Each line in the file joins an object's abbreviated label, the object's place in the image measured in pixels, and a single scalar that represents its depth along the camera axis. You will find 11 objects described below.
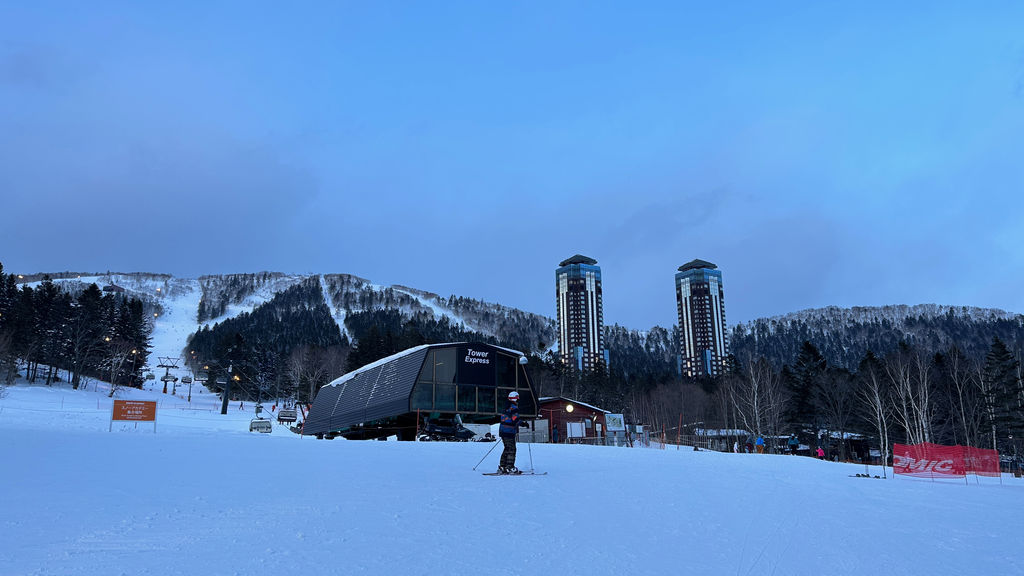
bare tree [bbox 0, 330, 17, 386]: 61.61
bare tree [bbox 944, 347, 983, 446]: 53.34
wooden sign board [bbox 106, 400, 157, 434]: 25.53
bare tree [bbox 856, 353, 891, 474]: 48.38
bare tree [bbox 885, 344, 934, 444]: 46.19
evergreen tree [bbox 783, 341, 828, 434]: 64.58
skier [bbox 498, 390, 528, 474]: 14.21
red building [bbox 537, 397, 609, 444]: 46.72
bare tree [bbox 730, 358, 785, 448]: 57.94
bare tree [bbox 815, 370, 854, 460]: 60.66
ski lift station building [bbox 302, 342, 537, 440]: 36.53
